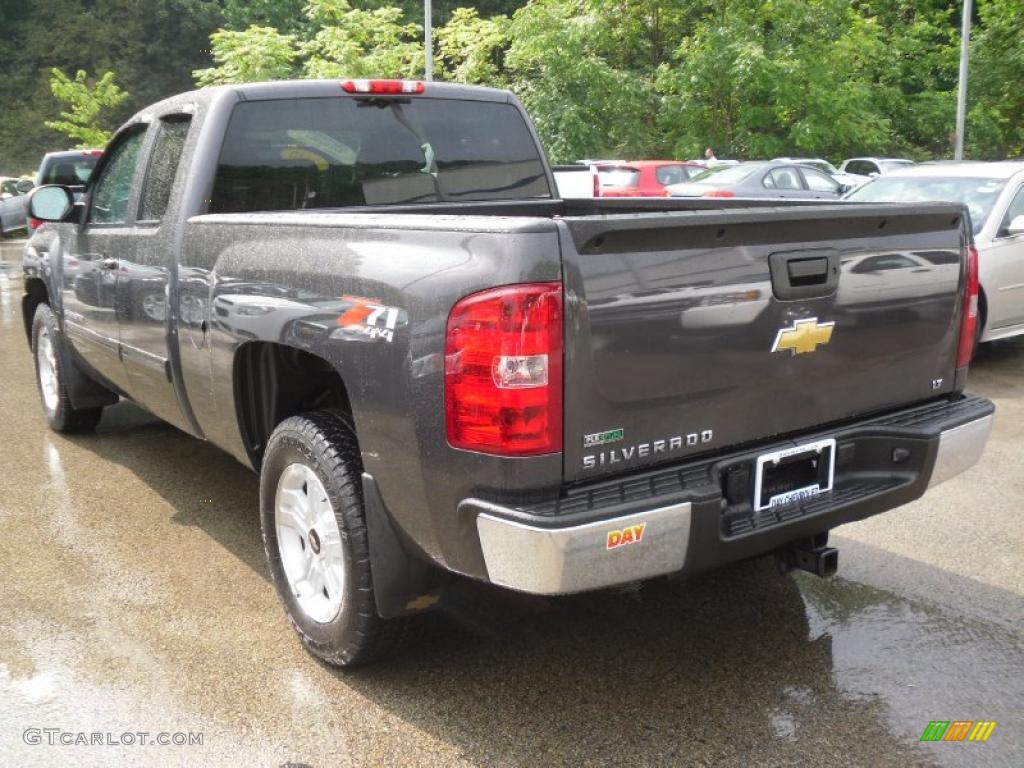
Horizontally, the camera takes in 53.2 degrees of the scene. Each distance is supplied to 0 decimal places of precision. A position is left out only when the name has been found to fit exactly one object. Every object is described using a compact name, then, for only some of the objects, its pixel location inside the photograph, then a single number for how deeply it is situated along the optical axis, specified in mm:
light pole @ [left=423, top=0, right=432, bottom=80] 20000
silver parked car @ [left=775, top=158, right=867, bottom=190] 18992
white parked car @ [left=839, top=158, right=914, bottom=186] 25891
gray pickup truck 2562
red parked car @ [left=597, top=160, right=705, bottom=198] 16297
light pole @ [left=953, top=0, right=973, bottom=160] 25930
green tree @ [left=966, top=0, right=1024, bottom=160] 30266
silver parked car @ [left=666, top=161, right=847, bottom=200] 15070
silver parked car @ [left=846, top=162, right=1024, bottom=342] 8000
